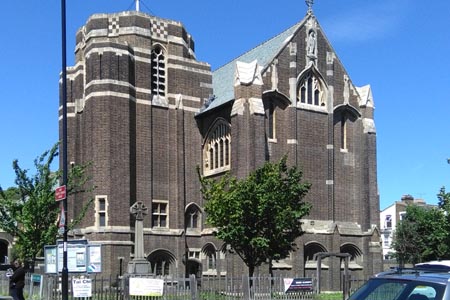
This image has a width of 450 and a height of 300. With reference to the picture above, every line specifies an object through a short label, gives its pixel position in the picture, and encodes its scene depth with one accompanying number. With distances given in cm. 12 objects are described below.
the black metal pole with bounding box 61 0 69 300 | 1867
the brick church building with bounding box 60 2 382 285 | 3869
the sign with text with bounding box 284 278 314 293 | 2569
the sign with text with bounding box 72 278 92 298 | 2150
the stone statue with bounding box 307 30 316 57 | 4194
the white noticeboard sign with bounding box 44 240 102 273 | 1978
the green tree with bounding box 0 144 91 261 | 2675
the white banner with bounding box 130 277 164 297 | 2244
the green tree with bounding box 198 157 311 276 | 2894
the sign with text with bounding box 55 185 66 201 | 1889
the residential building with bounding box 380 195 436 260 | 8328
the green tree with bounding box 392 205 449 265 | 6012
